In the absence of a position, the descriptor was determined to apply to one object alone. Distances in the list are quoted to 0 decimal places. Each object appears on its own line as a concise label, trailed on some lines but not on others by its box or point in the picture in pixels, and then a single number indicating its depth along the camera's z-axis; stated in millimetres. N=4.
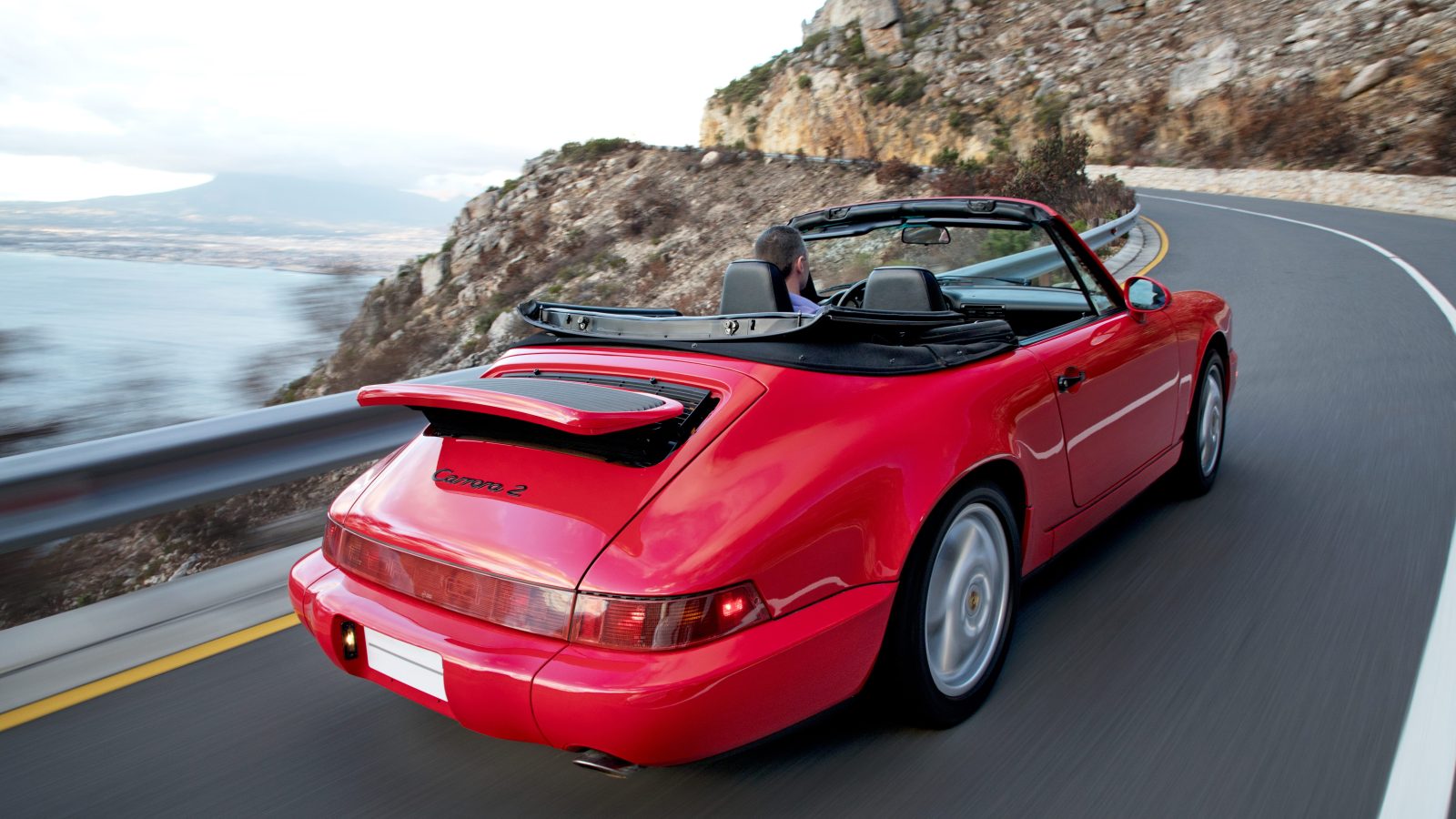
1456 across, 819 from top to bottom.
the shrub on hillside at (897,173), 25778
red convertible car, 2115
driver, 3686
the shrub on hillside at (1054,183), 18562
